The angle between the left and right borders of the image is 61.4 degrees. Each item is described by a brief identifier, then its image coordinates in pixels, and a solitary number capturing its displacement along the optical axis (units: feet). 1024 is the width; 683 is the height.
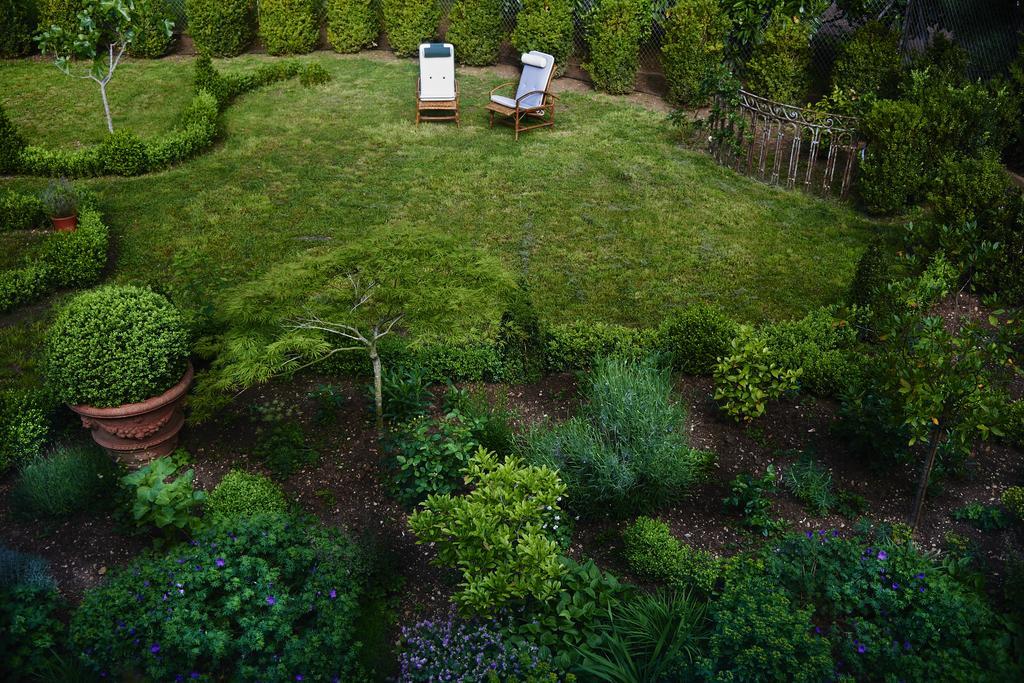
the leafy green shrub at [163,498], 17.07
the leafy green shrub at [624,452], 18.49
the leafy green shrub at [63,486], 18.47
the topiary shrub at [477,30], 48.19
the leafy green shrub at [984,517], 18.07
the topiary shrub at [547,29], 46.06
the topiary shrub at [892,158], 30.86
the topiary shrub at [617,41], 44.34
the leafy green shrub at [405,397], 21.26
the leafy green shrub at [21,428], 19.92
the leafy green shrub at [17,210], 30.89
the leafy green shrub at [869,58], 38.86
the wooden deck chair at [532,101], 40.19
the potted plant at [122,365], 19.10
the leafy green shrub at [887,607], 14.43
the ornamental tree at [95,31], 36.06
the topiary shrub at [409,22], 49.37
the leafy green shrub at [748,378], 20.81
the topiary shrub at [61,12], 48.60
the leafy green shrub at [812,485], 18.61
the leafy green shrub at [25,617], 15.40
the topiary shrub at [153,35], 49.80
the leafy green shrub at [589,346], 23.02
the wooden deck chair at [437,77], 41.27
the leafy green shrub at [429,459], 18.66
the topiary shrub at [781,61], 40.24
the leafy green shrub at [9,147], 34.81
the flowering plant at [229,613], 14.87
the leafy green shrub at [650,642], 14.88
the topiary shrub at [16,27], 49.08
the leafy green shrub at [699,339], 22.65
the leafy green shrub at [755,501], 18.01
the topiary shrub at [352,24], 50.34
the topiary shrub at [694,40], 42.04
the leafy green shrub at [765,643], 13.83
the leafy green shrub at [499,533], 15.40
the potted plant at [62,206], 30.09
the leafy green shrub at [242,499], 17.69
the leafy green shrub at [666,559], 16.61
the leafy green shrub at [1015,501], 17.89
